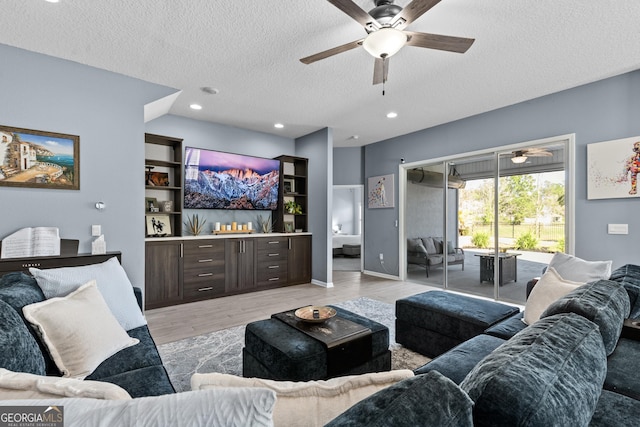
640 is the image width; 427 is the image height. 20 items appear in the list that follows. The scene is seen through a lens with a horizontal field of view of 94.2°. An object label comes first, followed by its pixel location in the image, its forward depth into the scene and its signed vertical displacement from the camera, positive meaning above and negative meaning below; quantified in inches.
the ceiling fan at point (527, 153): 159.9 +30.6
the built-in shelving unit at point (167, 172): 172.2 +23.4
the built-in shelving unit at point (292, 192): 221.9 +14.1
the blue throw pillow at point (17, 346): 43.3 -21.0
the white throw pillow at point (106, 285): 70.4 -18.6
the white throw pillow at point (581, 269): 84.2 -17.8
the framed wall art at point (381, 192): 239.6 +14.8
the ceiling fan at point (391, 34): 78.1 +49.6
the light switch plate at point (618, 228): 131.2 -8.9
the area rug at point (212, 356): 93.7 -50.7
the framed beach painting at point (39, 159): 111.3 +20.6
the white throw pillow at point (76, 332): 58.1 -25.0
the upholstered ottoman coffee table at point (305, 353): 70.4 -36.3
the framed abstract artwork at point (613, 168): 128.9 +18.1
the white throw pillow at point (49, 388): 27.2 -16.5
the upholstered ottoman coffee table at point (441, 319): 94.5 -36.7
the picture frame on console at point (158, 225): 170.2 -8.5
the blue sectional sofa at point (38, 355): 45.8 -25.7
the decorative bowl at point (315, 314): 83.1 -30.5
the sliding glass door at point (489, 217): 158.2 -4.6
